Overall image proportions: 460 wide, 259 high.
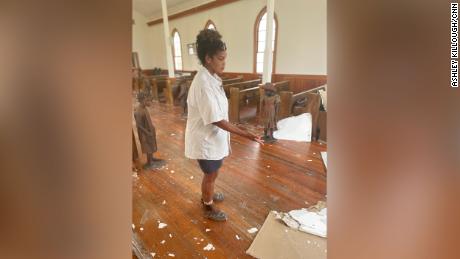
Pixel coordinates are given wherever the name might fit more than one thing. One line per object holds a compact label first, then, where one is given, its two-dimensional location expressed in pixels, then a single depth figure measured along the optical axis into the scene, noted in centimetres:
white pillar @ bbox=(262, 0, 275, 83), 362
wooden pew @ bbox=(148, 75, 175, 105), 601
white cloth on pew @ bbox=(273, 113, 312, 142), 347
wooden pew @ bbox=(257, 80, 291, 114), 489
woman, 138
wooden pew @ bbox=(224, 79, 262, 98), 508
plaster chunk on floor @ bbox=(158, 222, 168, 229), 161
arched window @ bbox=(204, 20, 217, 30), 766
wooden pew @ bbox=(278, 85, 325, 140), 361
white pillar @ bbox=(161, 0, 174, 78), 561
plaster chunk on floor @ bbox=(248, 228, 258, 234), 156
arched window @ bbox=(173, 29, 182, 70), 966
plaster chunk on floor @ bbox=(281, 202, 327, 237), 152
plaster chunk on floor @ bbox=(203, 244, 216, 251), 141
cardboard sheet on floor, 135
